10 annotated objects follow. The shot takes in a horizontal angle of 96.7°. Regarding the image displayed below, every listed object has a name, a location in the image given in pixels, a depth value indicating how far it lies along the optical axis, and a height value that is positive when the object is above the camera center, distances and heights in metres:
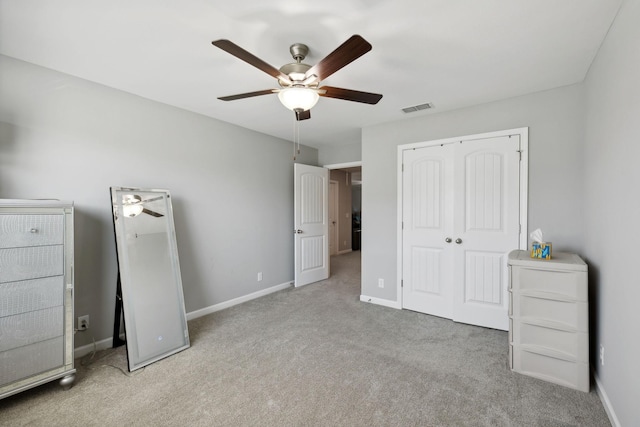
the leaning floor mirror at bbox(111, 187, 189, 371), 2.47 -0.63
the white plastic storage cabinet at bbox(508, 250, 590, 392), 2.05 -0.86
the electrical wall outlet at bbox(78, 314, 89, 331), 2.53 -1.02
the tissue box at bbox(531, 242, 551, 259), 2.28 -0.35
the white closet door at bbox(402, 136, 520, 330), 3.02 -0.22
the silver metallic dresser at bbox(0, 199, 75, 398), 1.87 -0.59
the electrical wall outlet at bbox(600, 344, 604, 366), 1.98 -1.04
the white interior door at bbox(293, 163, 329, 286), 4.69 -0.27
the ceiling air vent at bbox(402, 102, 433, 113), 3.18 +1.15
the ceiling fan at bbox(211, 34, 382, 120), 1.59 +0.85
